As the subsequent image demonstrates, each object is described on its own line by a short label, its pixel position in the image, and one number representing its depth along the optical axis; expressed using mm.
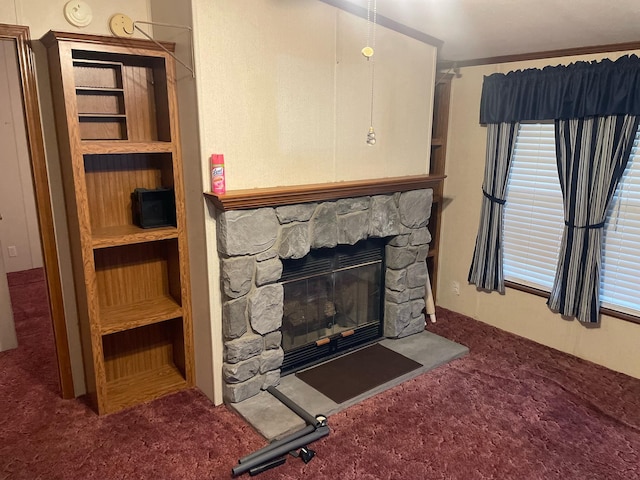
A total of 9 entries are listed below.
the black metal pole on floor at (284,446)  2270
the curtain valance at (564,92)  2891
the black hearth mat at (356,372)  2941
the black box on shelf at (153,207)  2672
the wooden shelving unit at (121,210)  2408
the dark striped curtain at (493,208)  3594
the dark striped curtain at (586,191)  3016
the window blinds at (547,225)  3094
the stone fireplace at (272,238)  2619
